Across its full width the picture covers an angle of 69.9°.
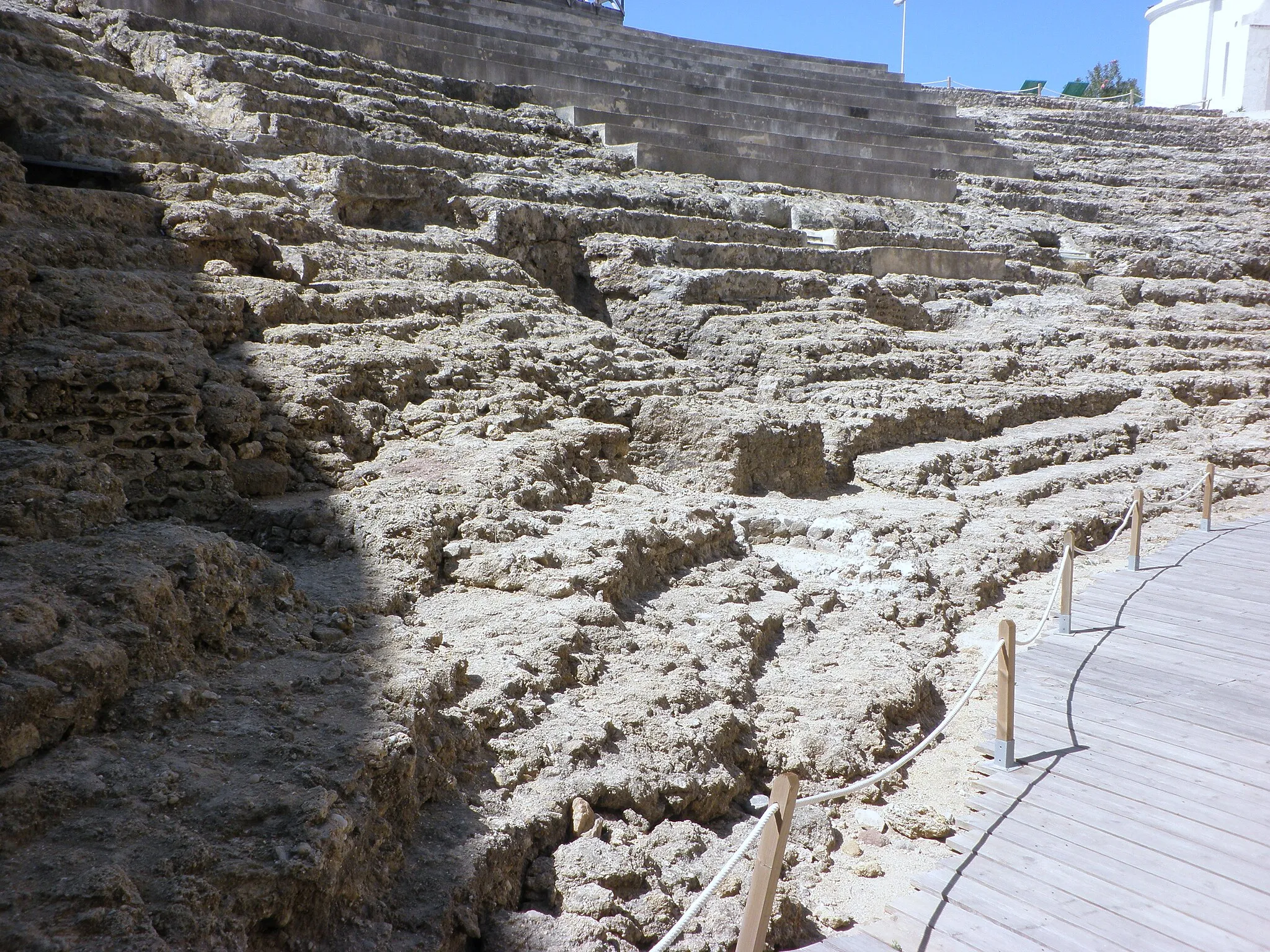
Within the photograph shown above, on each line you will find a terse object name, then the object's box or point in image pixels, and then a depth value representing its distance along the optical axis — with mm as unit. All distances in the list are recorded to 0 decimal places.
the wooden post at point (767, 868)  2287
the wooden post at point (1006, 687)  3631
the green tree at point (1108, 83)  40438
